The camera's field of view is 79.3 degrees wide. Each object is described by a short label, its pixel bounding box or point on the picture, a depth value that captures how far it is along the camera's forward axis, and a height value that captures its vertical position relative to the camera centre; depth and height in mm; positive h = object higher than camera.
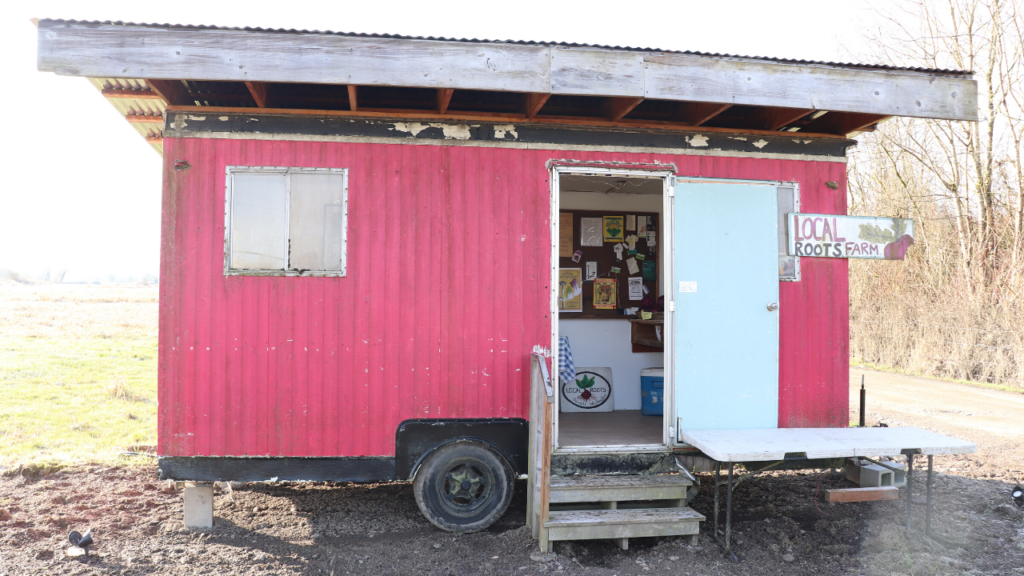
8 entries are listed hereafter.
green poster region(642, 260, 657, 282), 7246 +309
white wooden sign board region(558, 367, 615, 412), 6719 -1039
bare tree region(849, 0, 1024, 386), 11859 +1313
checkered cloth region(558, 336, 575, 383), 5921 -654
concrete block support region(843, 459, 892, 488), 4887 -1403
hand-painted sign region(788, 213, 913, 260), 5031 +518
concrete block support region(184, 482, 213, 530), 4582 -1572
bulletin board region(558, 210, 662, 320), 7113 +485
